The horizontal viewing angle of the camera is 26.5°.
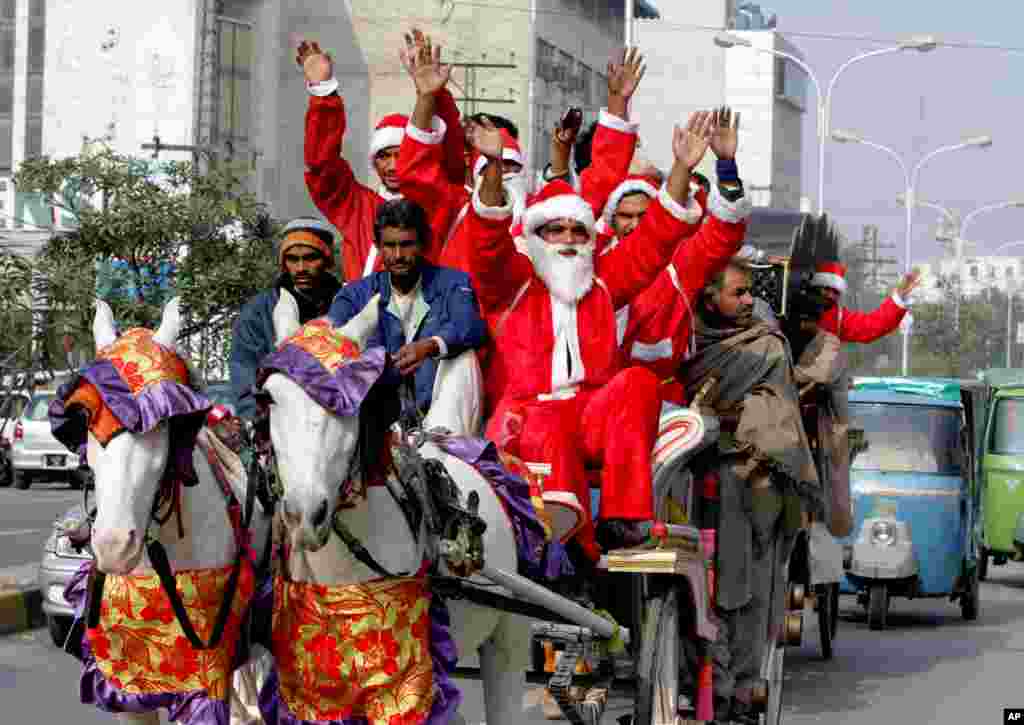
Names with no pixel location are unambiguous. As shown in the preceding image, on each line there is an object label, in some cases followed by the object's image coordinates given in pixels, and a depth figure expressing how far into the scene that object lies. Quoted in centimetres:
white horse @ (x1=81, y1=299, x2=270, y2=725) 569
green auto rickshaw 2328
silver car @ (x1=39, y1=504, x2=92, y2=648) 1359
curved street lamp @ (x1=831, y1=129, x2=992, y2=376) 4728
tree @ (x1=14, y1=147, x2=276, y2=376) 1673
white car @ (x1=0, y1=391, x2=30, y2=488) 3516
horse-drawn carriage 581
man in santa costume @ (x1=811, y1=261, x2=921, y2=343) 1327
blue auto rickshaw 1789
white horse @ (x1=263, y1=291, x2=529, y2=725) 570
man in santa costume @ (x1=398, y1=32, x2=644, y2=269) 871
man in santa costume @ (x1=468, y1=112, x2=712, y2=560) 788
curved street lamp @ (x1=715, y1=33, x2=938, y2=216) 3734
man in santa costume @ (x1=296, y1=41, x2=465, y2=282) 952
